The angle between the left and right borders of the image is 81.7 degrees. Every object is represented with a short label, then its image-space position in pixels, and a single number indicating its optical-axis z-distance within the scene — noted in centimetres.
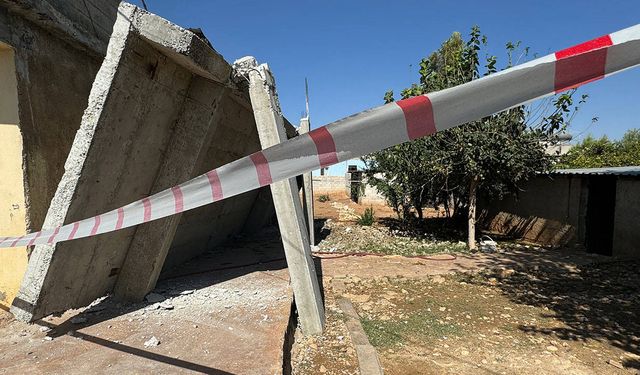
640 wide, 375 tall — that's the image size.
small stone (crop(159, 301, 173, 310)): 428
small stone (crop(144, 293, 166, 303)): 446
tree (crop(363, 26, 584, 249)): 909
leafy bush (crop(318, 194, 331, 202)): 2520
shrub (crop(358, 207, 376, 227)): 1400
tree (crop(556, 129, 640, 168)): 2001
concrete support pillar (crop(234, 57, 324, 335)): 405
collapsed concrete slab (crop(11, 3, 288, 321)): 330
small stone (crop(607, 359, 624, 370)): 360
